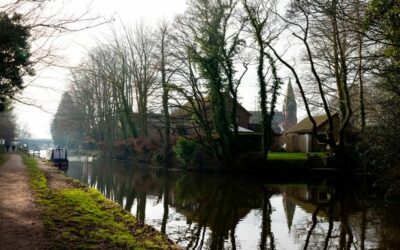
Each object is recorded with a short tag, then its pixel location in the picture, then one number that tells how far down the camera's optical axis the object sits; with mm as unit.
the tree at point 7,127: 54794
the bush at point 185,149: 34344
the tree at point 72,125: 68875
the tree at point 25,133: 151988
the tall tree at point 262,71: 29062
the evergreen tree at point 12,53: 8984
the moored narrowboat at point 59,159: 35156
